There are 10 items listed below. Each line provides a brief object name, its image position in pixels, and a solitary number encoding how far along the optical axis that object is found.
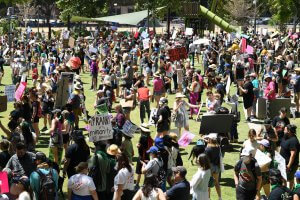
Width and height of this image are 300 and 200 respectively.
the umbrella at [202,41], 32.09
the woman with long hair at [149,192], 8.64
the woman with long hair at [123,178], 9.84
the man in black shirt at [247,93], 19.33
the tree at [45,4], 75.50
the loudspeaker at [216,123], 13.24
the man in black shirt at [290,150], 11.63
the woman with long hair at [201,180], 10.04
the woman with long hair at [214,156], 11.51
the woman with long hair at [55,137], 13.21
